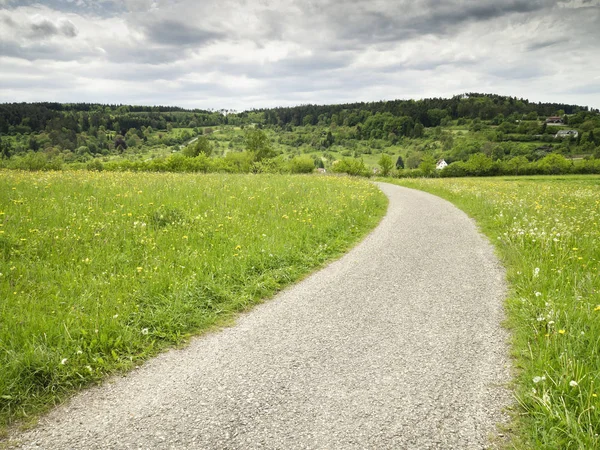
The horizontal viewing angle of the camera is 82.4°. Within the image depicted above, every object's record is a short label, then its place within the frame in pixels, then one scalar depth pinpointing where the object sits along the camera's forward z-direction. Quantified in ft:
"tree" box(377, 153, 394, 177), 287.89
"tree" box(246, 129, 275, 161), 238.68
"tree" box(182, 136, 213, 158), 271.28
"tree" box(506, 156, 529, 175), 270.87
